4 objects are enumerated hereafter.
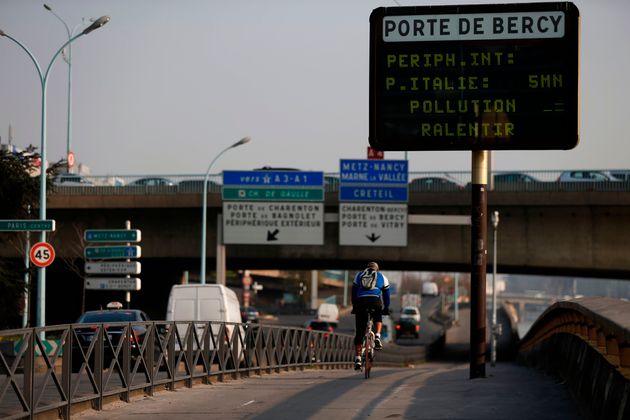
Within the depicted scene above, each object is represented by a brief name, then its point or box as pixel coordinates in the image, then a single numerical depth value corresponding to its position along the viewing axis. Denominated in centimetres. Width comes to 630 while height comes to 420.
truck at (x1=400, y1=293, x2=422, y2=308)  12469
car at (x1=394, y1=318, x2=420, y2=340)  8388
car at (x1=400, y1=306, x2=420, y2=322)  9731
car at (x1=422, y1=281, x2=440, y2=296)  18162
